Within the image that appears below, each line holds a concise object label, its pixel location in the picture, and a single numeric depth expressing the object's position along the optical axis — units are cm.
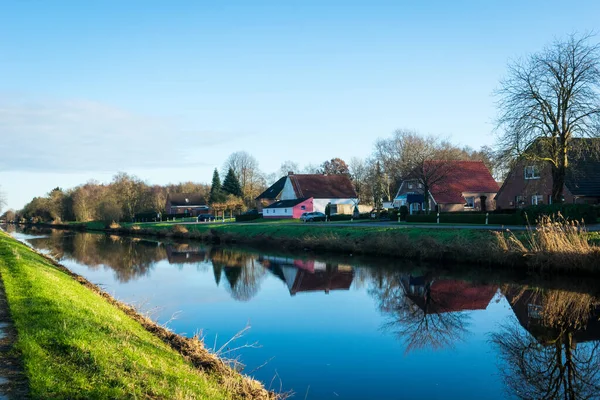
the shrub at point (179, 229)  4691
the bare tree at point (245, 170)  8481
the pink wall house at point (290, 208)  5828
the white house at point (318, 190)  6053
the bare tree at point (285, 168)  9658
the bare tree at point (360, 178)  7269
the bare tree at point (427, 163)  4203
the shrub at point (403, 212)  4084
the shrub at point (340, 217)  4892
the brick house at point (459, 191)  4675
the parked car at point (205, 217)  7119
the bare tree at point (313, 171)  9206
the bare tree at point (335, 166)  9012
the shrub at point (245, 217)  5922
